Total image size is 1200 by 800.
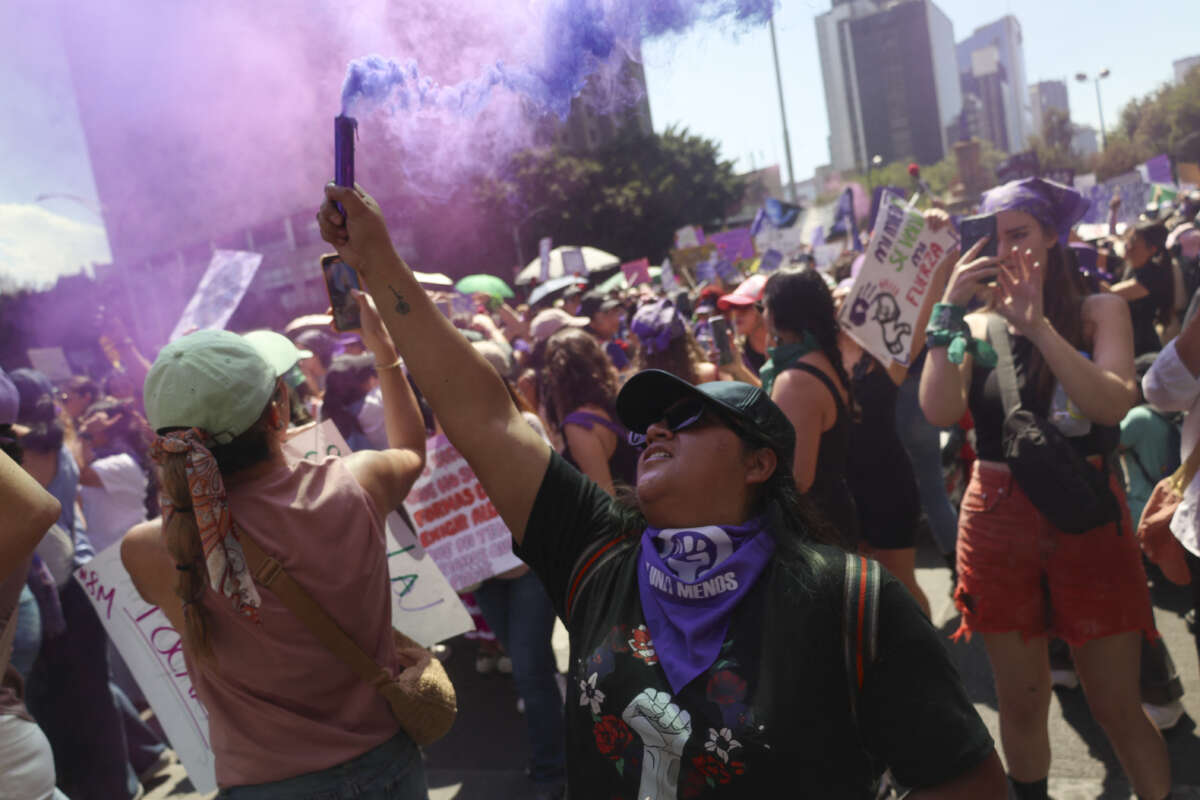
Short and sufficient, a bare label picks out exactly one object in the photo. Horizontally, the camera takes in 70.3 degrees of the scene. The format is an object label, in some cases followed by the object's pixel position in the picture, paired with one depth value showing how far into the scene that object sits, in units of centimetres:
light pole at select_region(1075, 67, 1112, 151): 3851
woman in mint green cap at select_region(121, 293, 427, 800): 175
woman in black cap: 126
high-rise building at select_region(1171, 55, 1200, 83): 10100
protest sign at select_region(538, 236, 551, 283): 961
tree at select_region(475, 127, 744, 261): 2419
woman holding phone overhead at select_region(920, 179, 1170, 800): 247
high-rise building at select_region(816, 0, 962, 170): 12012
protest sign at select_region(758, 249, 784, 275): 1040
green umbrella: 837
